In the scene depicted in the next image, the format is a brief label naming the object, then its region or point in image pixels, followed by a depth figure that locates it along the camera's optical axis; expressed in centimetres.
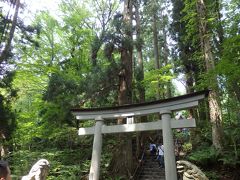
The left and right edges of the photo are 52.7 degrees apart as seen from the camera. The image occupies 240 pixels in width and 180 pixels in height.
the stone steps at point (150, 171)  1050
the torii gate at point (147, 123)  692
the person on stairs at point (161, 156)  1076
